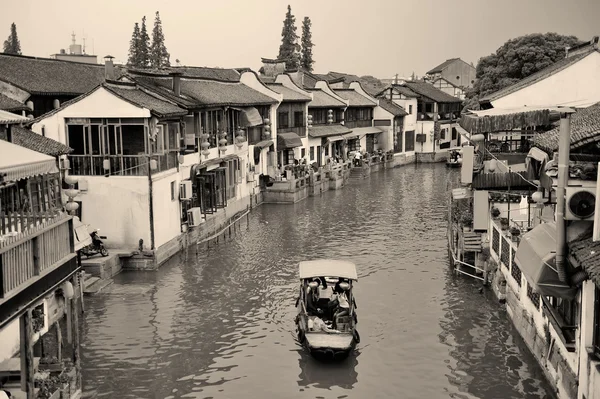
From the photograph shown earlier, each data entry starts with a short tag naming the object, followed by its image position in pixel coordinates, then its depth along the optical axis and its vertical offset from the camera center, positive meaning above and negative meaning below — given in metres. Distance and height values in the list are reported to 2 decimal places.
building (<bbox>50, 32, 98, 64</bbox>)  51.49 +5.78
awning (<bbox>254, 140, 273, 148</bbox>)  44.38 -0.77
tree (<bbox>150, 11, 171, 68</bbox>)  83.19 +10.42
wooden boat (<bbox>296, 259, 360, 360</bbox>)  17.91 -5.05
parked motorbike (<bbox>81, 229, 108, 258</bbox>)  25.77 -4.21
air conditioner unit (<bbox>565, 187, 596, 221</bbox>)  12.22 -1.33
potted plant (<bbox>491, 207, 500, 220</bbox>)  23.98 -2.91
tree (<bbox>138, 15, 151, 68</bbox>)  81.75 +10.16
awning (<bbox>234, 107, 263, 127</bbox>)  41.25 +0.90
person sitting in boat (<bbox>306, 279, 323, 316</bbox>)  19.77 -4.91
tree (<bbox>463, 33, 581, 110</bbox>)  49.62 +5.05
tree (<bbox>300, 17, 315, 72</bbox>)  95.25 +11.63
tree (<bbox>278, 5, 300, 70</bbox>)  92.56 +11.96
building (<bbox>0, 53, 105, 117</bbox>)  34.28 +2.93
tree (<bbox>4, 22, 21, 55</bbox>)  86.56 +11.68
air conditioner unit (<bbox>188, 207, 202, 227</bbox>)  31.12 -3.72
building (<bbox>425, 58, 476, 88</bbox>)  106.50 +8.84
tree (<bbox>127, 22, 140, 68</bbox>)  81.65 +10.19
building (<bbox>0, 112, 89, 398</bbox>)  11.63 -2.38
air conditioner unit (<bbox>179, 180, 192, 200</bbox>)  30.50 -2.48
